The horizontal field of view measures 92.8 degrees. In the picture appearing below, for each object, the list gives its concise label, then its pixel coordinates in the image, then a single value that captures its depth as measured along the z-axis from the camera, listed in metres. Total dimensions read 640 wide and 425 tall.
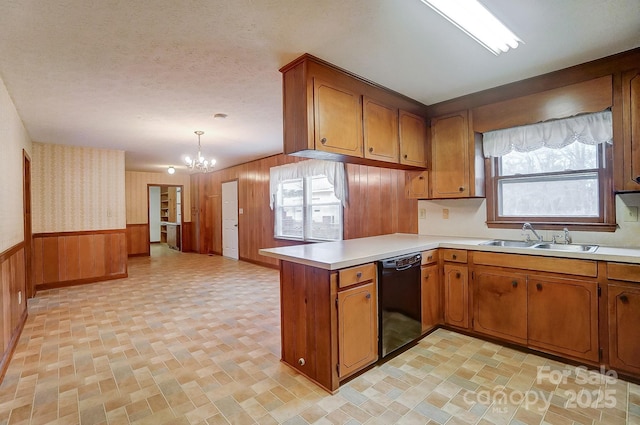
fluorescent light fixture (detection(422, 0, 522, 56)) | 1.69
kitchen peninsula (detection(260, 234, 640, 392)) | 2.07
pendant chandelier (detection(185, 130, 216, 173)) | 4.93
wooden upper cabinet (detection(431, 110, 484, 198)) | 3.13
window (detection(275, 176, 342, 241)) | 4.91
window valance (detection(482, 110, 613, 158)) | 2.48
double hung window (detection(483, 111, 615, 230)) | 2.55
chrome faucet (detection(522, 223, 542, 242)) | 2.84
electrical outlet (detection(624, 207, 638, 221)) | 2.43
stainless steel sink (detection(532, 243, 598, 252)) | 2.48
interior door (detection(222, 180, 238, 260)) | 7.52
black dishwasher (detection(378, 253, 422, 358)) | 2.34
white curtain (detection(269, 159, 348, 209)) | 4.56
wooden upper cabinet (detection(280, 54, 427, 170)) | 2.30
